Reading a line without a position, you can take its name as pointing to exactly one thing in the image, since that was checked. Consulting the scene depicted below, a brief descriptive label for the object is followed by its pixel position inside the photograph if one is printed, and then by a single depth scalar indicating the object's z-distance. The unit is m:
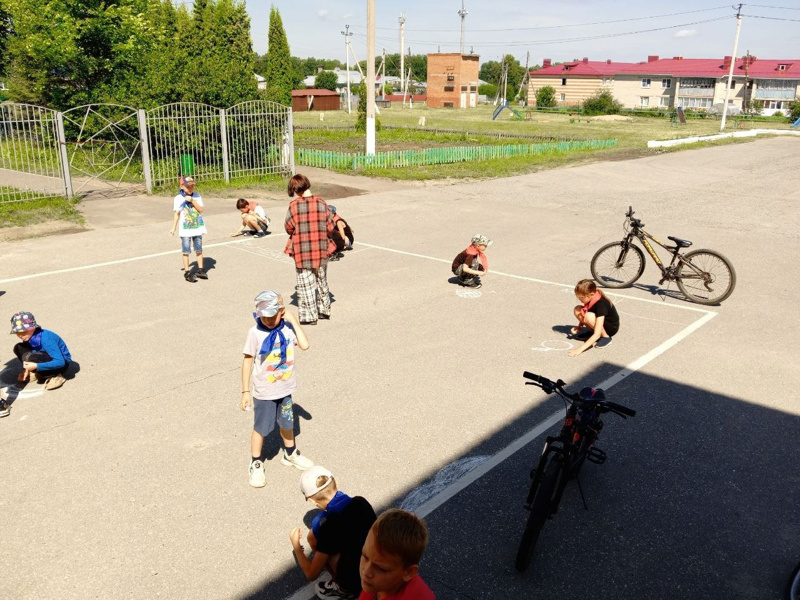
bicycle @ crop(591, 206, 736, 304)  9.59
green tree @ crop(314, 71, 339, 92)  105.94
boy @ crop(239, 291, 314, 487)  4.94
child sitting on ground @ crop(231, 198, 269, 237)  13.67
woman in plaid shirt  8.20
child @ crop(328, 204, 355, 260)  11.09
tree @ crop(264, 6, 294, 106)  45.41
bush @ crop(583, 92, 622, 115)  69.00
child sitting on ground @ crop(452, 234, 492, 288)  9.95
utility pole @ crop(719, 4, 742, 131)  52.46
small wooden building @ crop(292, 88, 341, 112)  77.69
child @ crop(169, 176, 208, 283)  10.12
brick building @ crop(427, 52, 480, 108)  84.06
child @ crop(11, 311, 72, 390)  6.50
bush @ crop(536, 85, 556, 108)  82.56
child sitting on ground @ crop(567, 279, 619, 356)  7.61
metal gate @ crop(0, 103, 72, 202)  16.36
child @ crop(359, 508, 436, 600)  2.83
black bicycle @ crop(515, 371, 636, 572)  4.12
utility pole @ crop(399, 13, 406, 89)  80.36
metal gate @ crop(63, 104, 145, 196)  19.86
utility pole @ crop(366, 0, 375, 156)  22.75
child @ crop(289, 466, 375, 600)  3.65
